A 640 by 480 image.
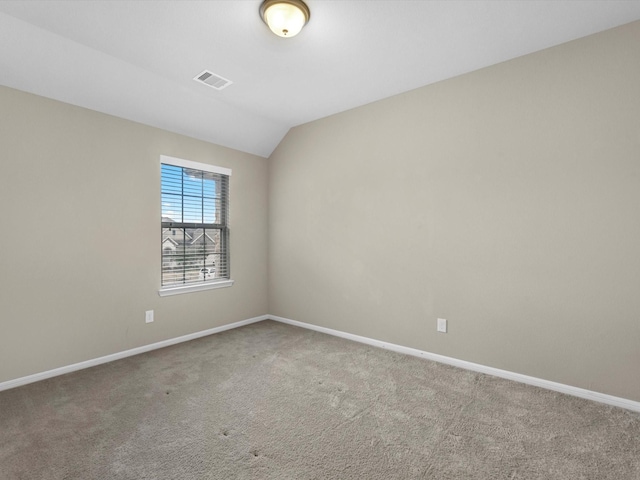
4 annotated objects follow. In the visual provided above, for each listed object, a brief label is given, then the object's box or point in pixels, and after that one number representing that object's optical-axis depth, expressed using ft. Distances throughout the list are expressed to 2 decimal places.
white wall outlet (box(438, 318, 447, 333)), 10.14
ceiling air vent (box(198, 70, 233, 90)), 9.68
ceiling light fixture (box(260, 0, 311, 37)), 6.56
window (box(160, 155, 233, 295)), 11.98
